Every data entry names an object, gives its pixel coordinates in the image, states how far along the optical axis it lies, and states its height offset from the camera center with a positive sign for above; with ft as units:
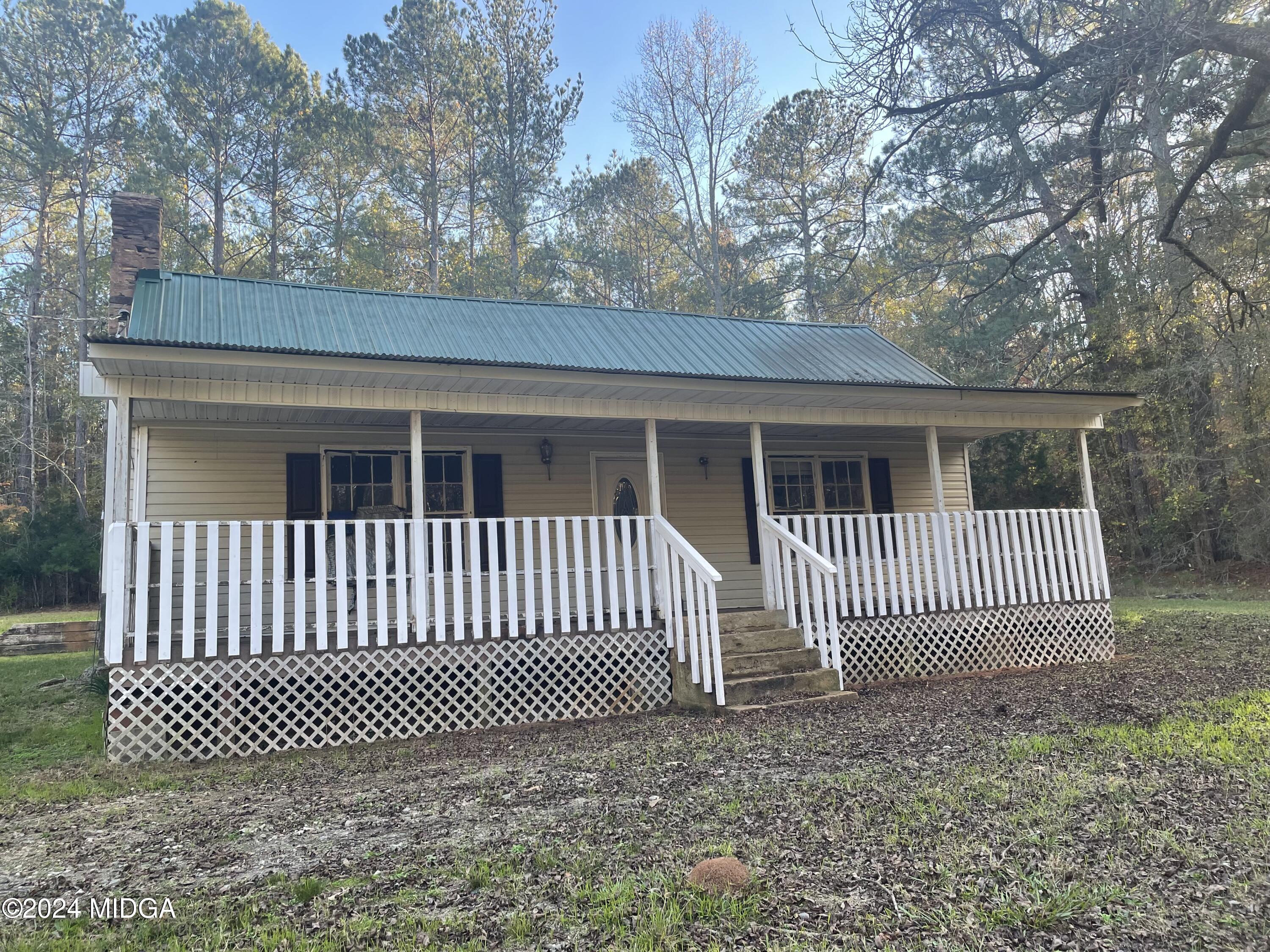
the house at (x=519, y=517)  20.54 +2.14
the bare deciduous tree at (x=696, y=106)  78.54 +45.55
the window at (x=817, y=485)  35.65 +3.48
